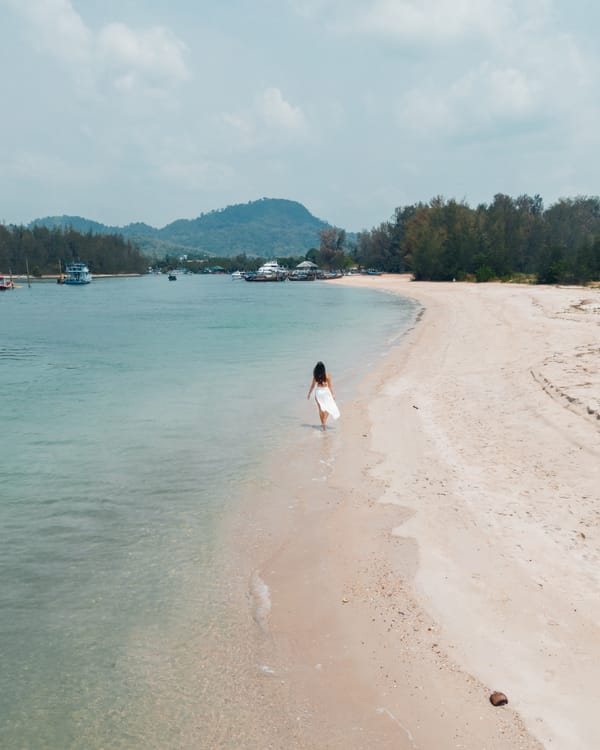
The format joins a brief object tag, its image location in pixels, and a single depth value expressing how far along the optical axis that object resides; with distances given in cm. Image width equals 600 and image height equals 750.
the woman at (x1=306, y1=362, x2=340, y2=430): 1638
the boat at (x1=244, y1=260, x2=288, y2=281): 18400
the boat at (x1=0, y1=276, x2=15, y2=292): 14138
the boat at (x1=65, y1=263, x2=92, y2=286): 16312
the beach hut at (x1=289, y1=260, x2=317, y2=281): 18679
